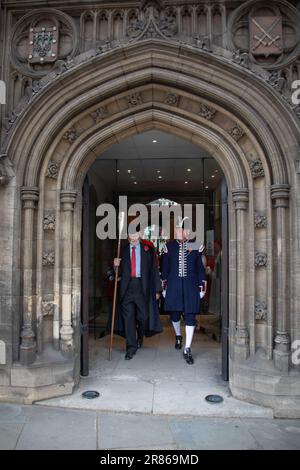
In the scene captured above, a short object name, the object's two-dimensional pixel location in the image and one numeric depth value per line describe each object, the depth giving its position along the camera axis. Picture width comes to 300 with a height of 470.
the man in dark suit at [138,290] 5.73
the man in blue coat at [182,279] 5.72
